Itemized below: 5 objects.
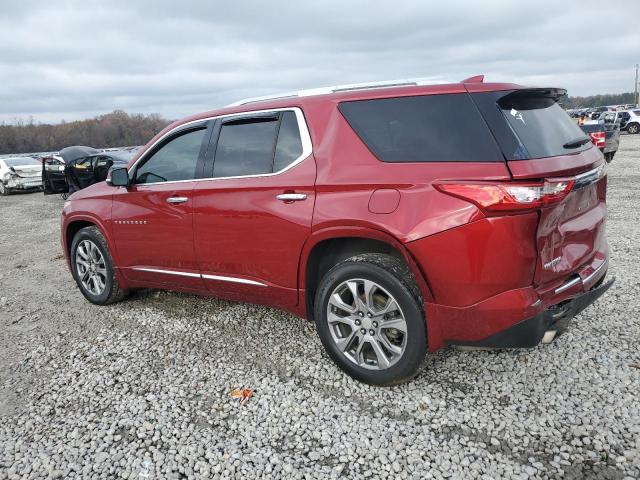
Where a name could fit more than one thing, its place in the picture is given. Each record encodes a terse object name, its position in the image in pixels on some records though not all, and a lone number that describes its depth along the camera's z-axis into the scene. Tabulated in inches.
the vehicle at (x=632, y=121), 1326.3
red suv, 101.2
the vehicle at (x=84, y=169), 543.2
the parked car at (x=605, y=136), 505.7
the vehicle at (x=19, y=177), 753.6
